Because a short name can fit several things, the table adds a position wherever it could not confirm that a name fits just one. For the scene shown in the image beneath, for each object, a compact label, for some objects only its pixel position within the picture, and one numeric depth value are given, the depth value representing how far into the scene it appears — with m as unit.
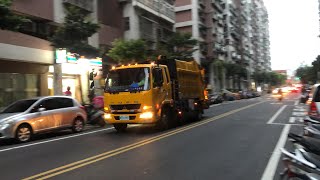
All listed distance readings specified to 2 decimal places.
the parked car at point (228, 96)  36.55
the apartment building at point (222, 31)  45.78
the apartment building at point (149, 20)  23.69
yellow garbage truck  10.09
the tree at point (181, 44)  27.47
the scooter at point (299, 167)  3.11
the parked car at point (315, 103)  8.23
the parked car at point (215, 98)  29.68
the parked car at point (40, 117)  9.21
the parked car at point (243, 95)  43.64
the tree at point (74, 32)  14.19
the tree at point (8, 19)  8.81
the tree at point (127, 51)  18.81
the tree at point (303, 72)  49.37
